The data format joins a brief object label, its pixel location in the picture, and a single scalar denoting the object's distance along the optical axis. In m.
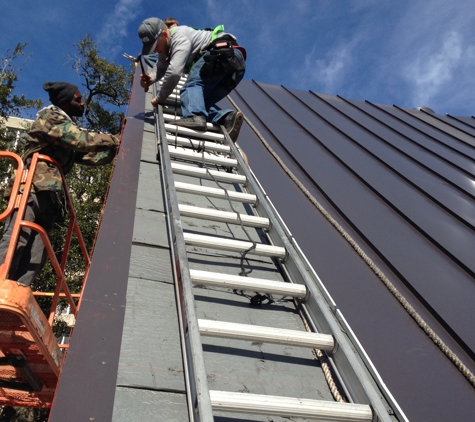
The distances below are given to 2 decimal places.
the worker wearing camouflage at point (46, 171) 2.99
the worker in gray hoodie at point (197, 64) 4.71
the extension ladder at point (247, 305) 1.72
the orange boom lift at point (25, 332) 2.15
